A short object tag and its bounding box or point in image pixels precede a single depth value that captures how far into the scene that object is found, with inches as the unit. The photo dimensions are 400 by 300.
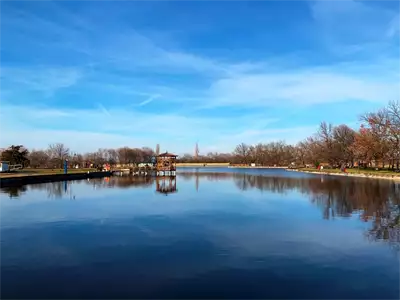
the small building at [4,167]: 1545.2
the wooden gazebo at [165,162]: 2082.9
